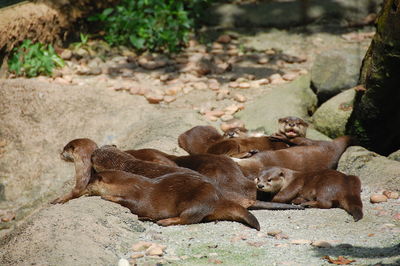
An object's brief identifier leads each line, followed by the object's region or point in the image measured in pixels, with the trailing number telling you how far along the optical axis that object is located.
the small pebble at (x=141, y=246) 7.62
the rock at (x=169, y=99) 14.53
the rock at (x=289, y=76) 15.36
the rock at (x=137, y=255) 7.36
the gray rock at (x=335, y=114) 12.98
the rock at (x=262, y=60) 16.58
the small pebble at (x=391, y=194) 9.42
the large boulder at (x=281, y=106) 13.41
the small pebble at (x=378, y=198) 9.34
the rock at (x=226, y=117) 13.77
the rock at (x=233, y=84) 15.14
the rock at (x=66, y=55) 16.67
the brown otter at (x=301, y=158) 10.91
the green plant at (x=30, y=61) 15.64
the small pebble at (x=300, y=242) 7.70
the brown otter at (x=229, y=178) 9.30
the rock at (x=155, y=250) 7.42
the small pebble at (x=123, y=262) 6.95
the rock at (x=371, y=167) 9.97
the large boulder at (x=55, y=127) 12.66
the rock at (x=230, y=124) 13.28
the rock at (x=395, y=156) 11.32
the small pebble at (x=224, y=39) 17.86
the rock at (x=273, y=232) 8.09
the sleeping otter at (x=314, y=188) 9.15
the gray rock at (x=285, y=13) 18.53
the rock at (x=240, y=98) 14.45
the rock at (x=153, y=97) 14.37
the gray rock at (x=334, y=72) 13.80
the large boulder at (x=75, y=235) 7.00
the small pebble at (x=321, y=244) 7.51
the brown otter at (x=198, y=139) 11.87
